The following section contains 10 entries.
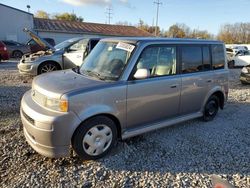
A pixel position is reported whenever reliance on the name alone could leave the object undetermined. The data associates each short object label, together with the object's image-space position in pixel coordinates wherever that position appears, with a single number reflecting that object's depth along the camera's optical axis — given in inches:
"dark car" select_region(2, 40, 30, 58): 590.2
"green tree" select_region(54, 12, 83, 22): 1599.6
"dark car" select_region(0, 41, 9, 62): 459.4
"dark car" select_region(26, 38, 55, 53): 538.6
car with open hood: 263.0
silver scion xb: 97.4
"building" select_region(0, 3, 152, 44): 786.5
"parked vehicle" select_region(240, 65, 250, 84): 294.0
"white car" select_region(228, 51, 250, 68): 535.6
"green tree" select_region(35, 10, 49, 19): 1778.4
